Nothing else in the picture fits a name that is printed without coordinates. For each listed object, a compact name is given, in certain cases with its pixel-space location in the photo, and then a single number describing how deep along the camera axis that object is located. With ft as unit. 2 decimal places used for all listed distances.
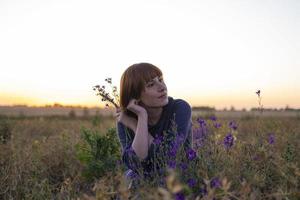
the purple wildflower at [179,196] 6.66
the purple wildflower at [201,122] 11.09
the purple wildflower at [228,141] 9.92
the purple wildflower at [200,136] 10.80
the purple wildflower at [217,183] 6.29
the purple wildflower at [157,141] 9.61
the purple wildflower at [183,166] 8.53
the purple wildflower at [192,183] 7.80
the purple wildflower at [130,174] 11.06
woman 11.18
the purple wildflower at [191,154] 8.67
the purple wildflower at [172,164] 8.11
